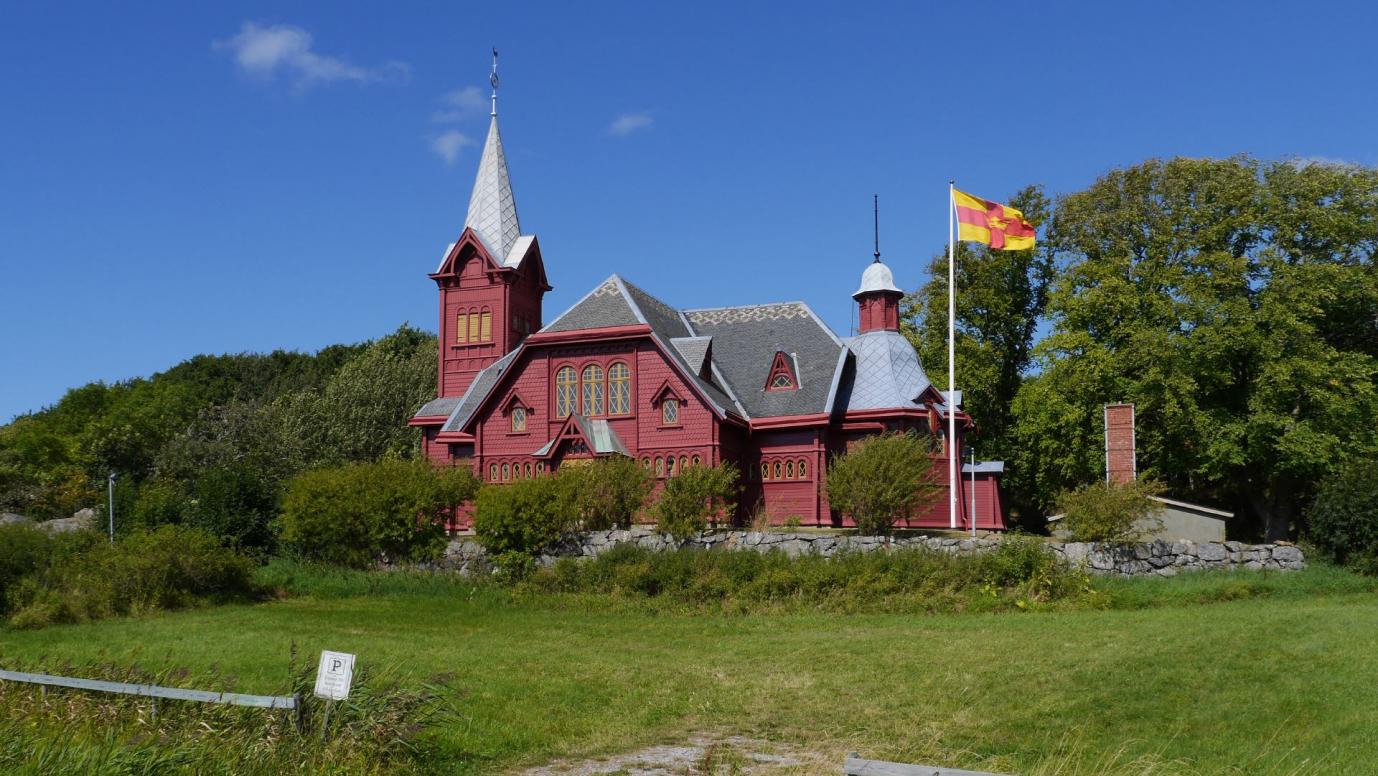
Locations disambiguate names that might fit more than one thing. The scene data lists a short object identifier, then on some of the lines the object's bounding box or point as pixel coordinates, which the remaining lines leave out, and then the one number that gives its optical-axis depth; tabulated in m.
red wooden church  35.34
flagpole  31.89
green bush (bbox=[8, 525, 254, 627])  23.45
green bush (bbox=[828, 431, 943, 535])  28.14
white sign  9.19
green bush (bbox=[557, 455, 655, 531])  29.81
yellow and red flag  32.28
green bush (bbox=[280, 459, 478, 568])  30.42
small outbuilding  30.02
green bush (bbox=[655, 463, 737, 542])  28.41
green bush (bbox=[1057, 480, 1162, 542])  26.56
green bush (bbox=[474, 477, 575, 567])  28.88
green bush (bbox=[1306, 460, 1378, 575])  26.58
